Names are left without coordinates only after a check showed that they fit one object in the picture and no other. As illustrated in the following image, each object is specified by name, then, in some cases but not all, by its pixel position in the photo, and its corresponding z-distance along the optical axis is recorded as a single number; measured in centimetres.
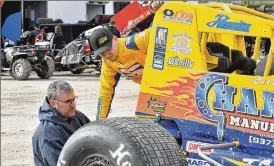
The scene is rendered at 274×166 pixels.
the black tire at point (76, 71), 2028
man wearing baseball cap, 588
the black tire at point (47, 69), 1828
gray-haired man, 426
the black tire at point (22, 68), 1784
